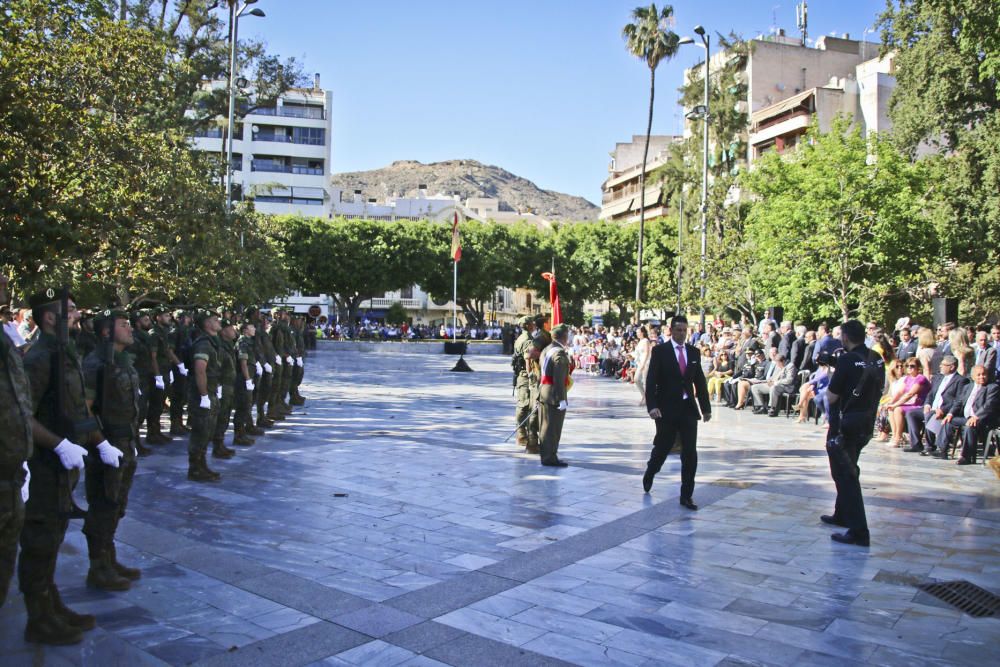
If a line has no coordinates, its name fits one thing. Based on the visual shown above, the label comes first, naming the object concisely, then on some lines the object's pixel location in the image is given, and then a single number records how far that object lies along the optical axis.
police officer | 6.97
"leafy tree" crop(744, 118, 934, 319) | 23.69
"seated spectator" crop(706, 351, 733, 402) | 19.12
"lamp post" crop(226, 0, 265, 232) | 24.36
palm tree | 39.03
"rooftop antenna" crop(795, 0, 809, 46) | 61.44
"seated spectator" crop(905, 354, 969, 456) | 11.45
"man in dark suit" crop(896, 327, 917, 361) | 14.06
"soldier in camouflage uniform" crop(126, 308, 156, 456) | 11.34
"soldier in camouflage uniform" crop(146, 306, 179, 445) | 11.56
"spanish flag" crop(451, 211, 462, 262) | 32.96
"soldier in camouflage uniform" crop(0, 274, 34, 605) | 4.08
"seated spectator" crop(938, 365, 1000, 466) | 10.73
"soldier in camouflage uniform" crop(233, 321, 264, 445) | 10.85
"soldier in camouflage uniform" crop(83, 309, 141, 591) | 5.45
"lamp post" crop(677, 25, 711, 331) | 27.83
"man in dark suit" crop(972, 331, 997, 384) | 10.92
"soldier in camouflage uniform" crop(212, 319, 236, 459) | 9.83
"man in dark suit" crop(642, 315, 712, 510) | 7.98
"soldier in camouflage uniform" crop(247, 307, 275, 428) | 12.71
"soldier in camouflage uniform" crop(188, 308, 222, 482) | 8.69
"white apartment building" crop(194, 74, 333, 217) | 70.12
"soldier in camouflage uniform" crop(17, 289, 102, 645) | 4.53
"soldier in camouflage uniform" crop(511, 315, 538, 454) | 11.32
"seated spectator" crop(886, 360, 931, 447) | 12.21
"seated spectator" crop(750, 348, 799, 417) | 16.20
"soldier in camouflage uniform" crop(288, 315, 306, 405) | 15.47
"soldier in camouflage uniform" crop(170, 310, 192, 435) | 12.57
